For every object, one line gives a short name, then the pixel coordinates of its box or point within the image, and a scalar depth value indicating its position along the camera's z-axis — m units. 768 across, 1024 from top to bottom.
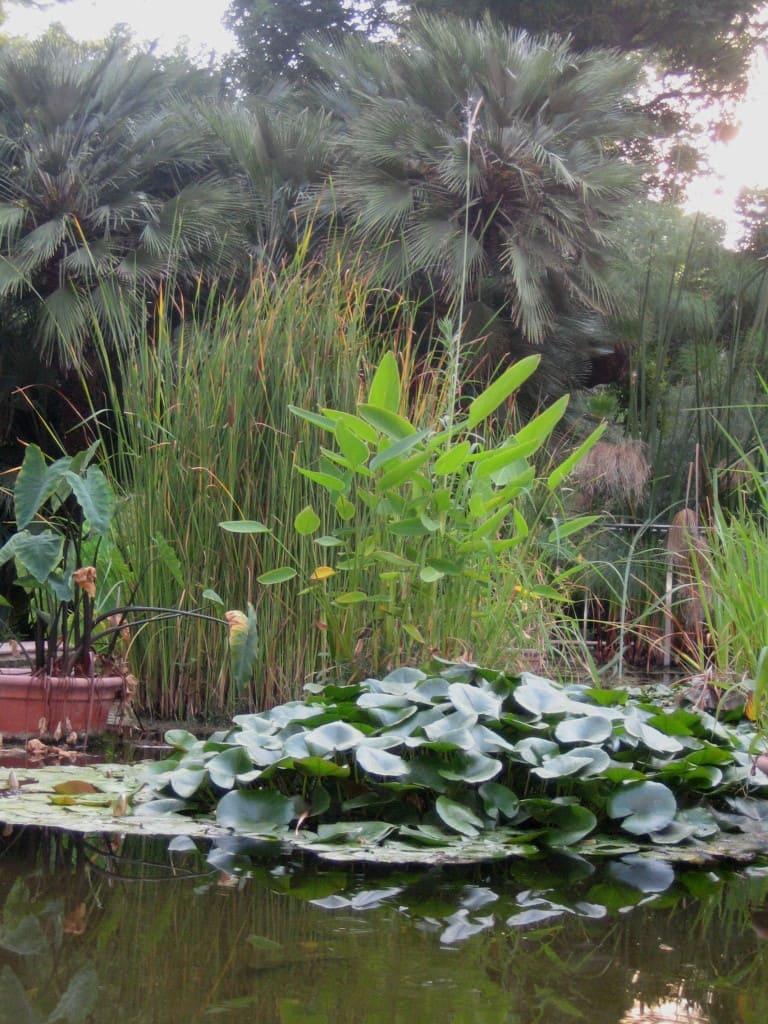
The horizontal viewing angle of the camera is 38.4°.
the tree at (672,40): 12.94
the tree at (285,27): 14.42
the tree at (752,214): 10.85
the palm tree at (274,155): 8.67
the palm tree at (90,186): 7.69
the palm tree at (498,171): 7.70
